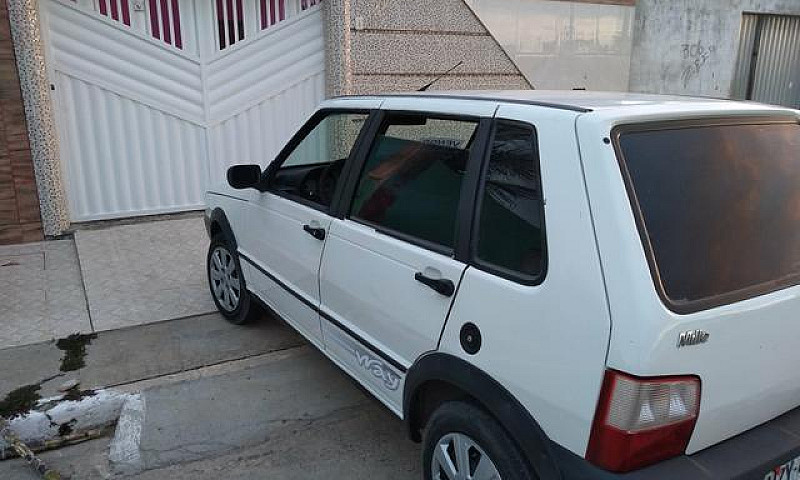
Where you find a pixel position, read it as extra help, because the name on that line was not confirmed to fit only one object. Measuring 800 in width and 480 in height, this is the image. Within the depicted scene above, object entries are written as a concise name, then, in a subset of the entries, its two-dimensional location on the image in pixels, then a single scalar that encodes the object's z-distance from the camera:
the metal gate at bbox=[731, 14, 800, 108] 10.33
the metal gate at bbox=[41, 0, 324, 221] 6.08
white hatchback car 1.67
